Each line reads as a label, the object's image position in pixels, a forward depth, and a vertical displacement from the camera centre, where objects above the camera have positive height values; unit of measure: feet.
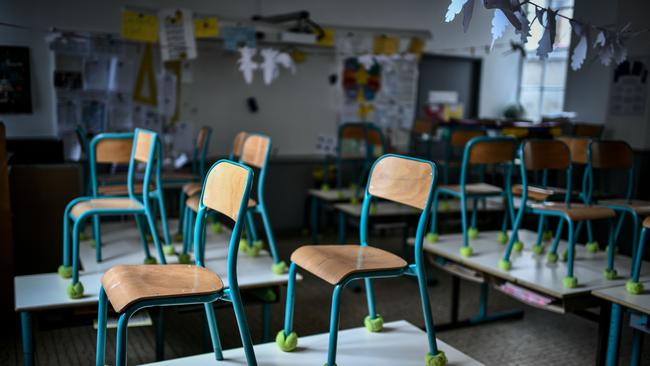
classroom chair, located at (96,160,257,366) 4.86 -1.69
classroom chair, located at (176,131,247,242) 11.52 -1.87
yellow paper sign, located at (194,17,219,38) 15.65 +1.89
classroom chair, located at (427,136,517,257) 10.60 -1.11
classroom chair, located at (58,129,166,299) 7.84 -1.64
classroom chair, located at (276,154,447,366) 5.77 -1.68
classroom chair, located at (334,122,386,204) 15.72 -1.07
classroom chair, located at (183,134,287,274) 9.53 -1.75
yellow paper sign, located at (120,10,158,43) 14.78 +1.75
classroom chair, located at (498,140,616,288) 8.89 -1.66
